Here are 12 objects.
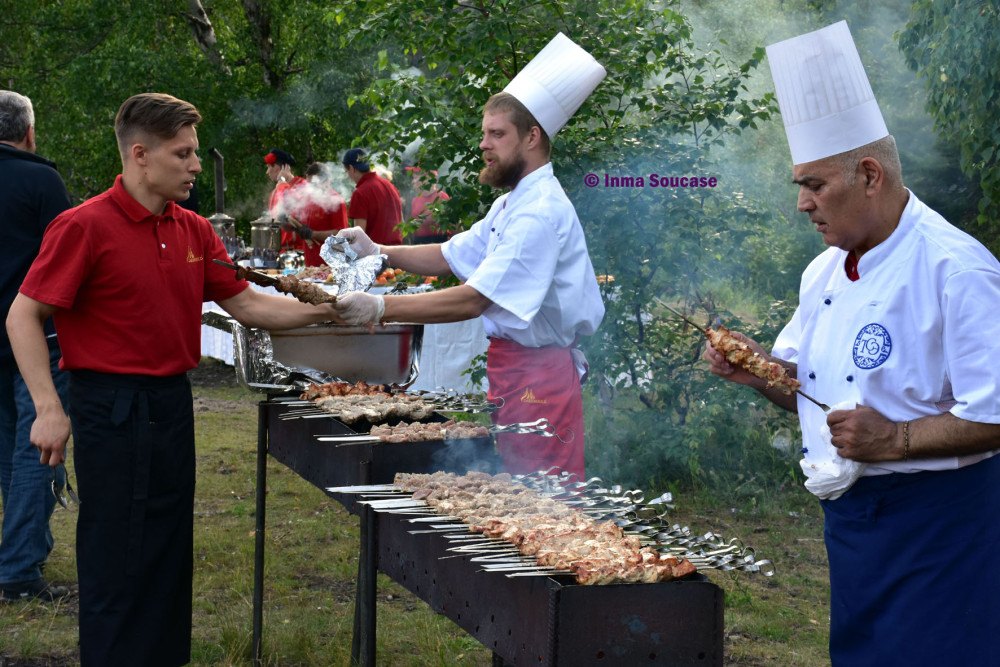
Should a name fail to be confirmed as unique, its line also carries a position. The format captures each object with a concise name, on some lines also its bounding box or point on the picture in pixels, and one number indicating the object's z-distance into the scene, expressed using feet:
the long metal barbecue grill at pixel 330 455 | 10.85
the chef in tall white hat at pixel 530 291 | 11.93
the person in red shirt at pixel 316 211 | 29.60
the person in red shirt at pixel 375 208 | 30.09
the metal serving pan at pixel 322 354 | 14.34
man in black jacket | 16.07
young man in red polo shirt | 10.54
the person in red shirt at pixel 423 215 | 21.30
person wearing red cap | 31.19
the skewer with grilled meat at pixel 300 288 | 11.76
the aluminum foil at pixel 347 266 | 13.61
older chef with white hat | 7.41
